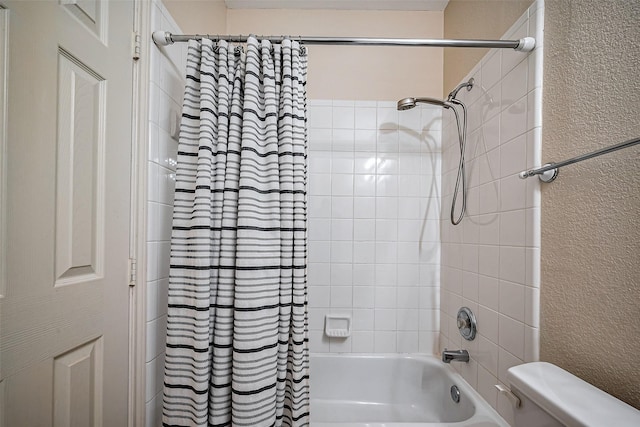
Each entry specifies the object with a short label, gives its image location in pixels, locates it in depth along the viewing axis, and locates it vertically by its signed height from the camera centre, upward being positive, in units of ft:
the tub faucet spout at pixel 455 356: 4.28 -2.09
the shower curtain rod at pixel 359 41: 3.31 +2.08
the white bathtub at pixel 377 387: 5.09 -3.20
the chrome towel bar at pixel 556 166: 1.96 +0.51
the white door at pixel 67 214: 2.02 -0.02
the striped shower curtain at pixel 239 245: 3.09 -0.34
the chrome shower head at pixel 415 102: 4.52 +1.89
